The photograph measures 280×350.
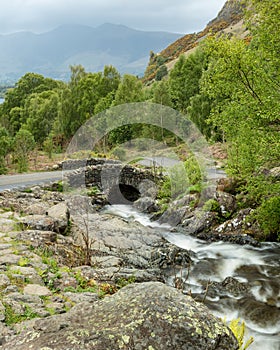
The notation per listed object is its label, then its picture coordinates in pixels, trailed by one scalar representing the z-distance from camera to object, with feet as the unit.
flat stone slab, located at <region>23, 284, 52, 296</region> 21.79
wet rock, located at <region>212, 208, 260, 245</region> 49.93
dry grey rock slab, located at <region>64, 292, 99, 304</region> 21.88
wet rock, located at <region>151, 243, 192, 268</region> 41.09
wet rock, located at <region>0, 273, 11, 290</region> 21.94
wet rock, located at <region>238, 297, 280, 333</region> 28.86
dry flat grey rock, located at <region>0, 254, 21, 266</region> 25.93
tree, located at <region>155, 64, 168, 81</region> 258.37
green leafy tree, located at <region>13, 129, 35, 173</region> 100.48
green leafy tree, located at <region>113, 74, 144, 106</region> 114.21
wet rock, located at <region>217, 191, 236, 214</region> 56.59
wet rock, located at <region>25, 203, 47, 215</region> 41.45
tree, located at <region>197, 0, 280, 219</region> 39.22
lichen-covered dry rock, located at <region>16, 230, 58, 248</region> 31.68
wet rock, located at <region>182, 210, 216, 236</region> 55.11
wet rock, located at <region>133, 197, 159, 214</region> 68.91
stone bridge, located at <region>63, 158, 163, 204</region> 76.74
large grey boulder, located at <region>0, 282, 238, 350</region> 12.49
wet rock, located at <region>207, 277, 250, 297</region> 34.47
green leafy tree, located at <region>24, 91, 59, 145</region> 155.43
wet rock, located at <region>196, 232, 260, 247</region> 48.55
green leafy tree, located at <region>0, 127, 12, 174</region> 91.27
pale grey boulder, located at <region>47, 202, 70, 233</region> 38.01
